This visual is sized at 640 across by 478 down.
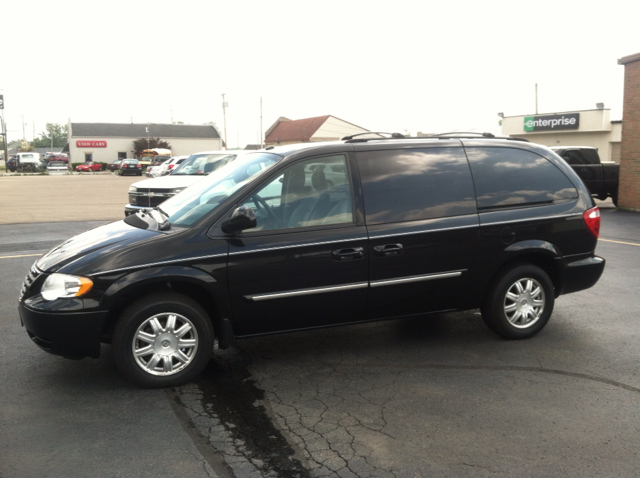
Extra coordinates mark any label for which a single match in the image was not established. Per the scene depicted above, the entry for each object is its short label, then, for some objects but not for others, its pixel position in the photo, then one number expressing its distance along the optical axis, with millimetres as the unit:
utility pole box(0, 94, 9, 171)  74100
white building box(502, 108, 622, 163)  44312
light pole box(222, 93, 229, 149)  77438
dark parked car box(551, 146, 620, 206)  20203
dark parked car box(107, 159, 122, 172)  73438
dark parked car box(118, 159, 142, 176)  55500
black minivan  4551
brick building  19359
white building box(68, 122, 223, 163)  92625
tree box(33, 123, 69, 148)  172625
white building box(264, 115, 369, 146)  76562
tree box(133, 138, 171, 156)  91188
